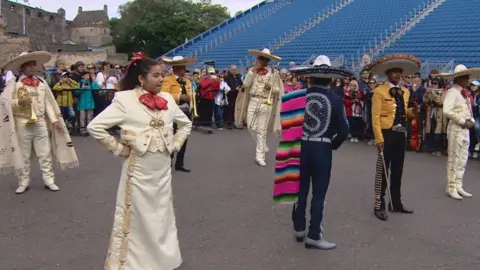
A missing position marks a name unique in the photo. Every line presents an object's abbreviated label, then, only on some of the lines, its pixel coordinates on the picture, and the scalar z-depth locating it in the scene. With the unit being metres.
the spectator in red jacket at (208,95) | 15.18
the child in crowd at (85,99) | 13.19
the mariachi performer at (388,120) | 6.30
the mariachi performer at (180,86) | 8.47
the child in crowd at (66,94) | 12.64
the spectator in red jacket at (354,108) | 13.24
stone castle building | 41.59
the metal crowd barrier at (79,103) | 12.76
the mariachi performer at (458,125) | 7.35
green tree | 55.06
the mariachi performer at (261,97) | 9.55
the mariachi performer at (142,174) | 4.00
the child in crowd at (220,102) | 15.43
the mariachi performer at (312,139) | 5.18
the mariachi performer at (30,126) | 7.06
